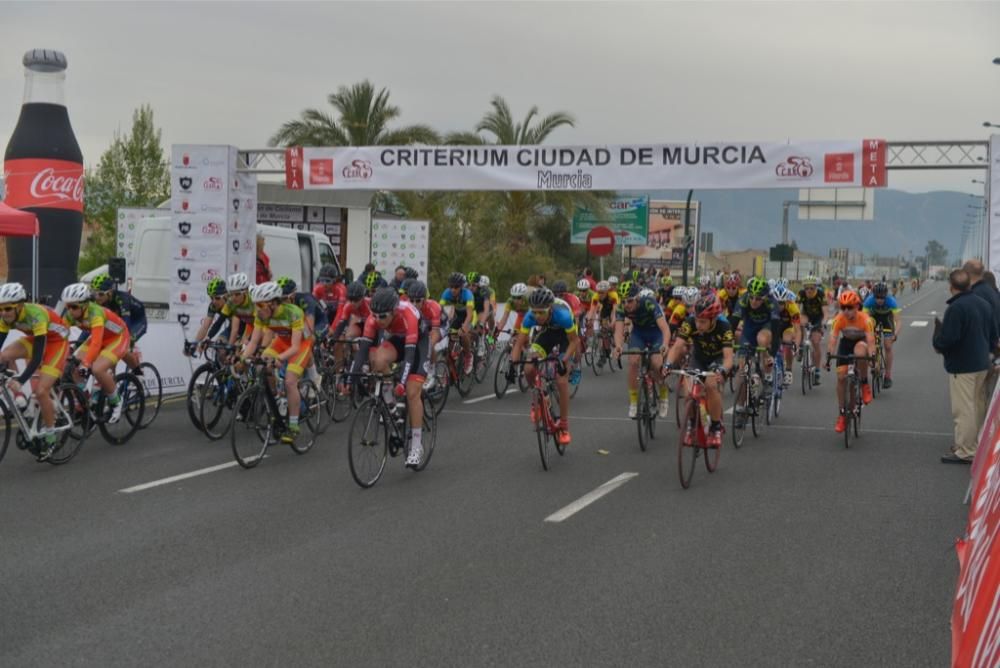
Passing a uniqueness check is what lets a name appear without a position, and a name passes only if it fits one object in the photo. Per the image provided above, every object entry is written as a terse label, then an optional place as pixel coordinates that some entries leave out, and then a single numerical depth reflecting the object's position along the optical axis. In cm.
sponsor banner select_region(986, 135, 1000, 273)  1537
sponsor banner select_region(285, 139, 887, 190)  1727
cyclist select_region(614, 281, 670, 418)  1296
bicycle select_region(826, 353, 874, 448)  1254
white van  1903
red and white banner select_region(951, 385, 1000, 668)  377
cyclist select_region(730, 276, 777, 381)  1324
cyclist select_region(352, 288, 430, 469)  980
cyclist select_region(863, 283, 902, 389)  1805
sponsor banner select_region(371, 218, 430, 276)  3206
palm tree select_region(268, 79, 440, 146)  3741
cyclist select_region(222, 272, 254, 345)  1220
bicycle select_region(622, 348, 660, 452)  1242
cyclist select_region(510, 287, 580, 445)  1096
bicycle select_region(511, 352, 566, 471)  1081
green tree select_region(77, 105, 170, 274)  4428
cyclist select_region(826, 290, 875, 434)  1305
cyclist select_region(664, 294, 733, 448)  1042
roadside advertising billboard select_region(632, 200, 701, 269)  9159
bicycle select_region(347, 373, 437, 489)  965
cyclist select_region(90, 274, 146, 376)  1269
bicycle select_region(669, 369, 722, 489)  991
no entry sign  4344
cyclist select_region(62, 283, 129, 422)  1139
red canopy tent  1545
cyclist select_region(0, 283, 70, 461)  984
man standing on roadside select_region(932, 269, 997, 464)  1102
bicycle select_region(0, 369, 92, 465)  1004
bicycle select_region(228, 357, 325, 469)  1060
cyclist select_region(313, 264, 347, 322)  1736
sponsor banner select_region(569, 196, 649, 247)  6712
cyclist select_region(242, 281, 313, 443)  1109
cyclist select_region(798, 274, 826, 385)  1881
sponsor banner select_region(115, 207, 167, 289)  2424
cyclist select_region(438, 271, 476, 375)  1714
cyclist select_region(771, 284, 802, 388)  1492
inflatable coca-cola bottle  2166
